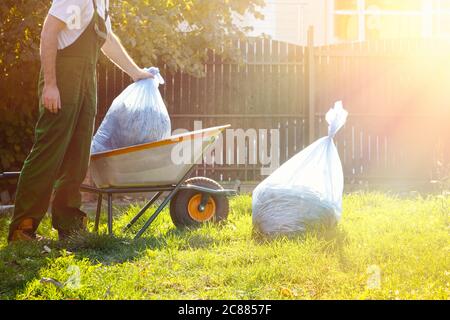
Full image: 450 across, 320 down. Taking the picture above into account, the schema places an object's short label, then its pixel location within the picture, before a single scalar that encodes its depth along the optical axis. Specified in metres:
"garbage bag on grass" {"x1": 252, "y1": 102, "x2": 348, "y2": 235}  8.54
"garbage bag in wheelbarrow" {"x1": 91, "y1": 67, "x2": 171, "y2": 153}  9.21
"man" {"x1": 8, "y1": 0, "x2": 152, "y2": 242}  7.90
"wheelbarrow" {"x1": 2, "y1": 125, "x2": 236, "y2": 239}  8.78
